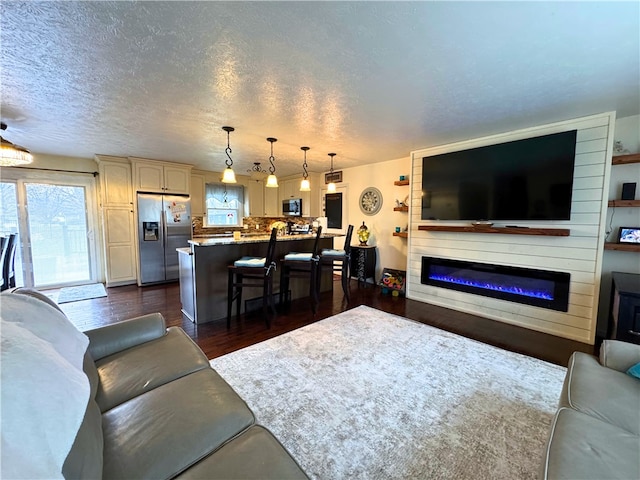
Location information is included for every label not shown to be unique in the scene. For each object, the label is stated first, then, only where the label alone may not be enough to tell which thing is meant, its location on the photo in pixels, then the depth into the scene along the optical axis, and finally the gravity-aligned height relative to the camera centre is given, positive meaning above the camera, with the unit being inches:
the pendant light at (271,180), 135.9 +21.4
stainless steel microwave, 244.7 +12.6
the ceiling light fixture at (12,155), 102.9 +25.6
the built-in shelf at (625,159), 100.5 +24.7
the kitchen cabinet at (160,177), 185.5 +31.8
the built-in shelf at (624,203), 100.5 +7.6
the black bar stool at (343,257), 150.0 -20.9
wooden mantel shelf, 113.1 -3.9
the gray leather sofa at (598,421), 35.0 -32.1
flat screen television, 111.0 +19.7
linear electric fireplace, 117.7 -30.5
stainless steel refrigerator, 189.9 -10.0
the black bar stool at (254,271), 120.3 -23.3
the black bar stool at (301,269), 138.8 -26.7
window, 243.0 +14.8
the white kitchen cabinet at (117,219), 179.5 +0.2
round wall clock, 203.0 +16.2
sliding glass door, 166.2 -4.9
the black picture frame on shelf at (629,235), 103.5 -4.9
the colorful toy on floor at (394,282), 174.1 -41.1
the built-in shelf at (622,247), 100.4 -9.4
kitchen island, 124.3 -27.0
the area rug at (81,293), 157.5 -47.5
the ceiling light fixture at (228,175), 122.0 +21.2
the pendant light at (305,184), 154.0 +21.4
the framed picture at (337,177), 227.5 +38.0
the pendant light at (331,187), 164.8 +21.2
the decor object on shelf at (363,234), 202.7 -10.1
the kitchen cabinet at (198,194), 226.5 +22.1
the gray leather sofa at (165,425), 32.8 -31.5
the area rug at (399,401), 55.1 -49.5
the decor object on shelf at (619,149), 107.7 +30.4
